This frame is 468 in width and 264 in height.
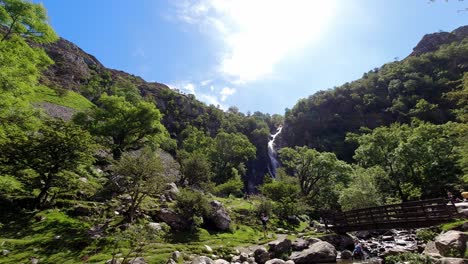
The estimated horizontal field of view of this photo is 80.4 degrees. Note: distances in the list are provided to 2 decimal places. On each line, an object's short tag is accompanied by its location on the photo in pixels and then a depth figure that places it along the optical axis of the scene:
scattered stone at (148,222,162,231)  19.33
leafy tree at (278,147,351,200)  47.03
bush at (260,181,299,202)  37.06
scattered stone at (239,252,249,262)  18.58
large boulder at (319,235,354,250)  23.76
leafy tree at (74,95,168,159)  34.78
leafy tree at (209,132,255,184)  60.59
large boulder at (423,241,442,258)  13.42
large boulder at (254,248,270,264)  19.14
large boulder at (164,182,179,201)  26.98
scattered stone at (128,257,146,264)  13.73
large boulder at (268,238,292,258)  20.14
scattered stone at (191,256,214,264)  15.63
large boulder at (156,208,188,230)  22.53
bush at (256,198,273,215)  31.33
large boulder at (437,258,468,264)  10.50
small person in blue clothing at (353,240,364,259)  20.12
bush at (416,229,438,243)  20.19
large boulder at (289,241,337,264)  18.78
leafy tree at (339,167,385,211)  31.08
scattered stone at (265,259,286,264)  17.28
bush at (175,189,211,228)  23.34
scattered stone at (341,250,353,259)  20.38
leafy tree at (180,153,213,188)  37.91
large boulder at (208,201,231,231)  25.42
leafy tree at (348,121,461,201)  37.62
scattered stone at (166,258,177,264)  14.88
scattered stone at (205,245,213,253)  18.74
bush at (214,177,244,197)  45.56
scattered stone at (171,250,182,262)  15.58
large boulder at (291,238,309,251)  21.04
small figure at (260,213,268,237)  26.70
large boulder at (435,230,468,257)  12.41
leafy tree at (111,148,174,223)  20.42
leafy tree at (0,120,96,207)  19.38
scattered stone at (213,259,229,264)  16.80
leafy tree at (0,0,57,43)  12.72
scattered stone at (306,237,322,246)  21.91
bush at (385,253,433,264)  12.22
